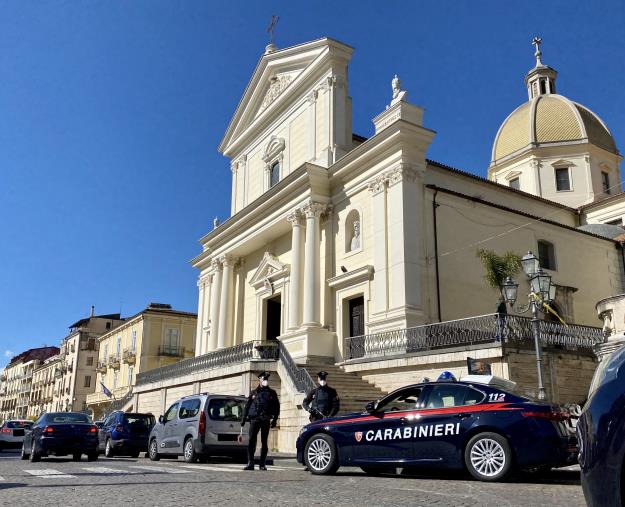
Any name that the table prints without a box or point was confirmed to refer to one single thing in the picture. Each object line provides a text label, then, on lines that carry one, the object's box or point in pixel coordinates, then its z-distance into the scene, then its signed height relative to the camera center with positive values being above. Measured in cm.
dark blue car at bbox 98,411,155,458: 1738 -56
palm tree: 2089 +509
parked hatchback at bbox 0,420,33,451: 2461 -88
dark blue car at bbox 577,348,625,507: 296 -11
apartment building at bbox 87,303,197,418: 5125 +599
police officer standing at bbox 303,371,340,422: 1252 +29
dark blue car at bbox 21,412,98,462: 1416 -56
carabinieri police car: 780 -22
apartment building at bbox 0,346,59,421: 9306 +529
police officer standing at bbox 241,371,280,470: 1109 +4
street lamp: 1319 +286
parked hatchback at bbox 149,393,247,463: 1313 -30
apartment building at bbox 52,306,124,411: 6794 +561
